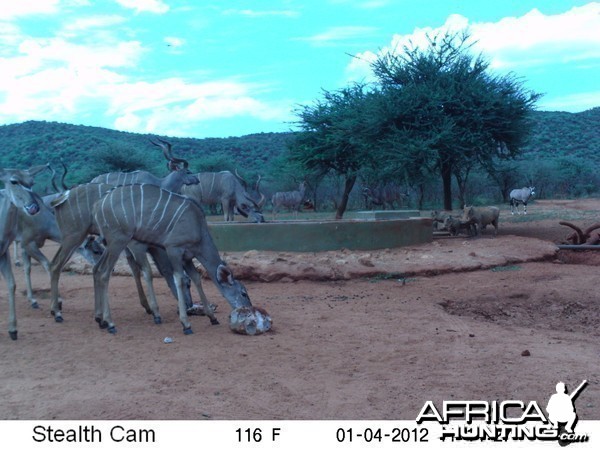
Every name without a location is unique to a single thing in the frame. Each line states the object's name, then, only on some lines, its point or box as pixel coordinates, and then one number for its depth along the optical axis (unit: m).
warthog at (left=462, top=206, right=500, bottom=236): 17.50
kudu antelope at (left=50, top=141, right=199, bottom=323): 8.96
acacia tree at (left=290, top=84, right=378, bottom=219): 23.50
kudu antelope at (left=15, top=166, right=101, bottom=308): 10.77
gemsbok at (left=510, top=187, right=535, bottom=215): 30.94
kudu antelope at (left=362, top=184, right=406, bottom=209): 33.12
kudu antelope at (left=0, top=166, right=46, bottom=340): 7.87
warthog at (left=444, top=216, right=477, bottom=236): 17.39
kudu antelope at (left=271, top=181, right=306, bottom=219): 32.88
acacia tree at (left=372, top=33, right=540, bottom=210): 19.92
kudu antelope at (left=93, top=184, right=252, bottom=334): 8.47
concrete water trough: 13.97
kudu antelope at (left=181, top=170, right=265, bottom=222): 18.12
